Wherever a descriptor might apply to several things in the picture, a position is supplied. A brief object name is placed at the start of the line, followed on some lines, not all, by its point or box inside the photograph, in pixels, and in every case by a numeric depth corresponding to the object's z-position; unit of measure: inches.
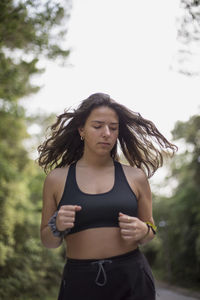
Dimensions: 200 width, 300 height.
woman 86.3
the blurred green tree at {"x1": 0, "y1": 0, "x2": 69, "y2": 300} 210.4
